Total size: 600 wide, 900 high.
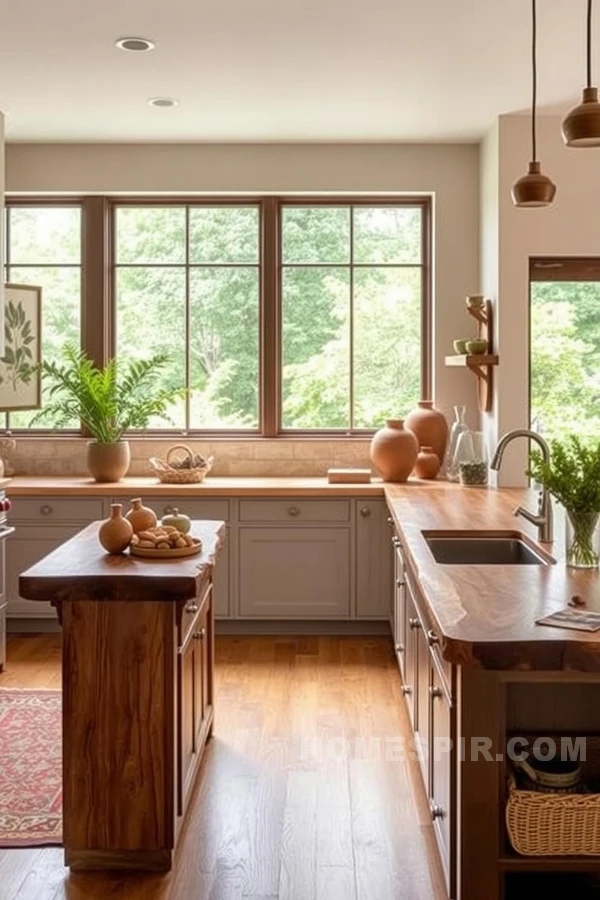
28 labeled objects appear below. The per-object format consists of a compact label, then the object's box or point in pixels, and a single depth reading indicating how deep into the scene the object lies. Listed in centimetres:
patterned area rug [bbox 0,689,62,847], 323
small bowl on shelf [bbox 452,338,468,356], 564
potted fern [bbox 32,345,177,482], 579
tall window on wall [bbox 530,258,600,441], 562
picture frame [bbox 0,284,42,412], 565
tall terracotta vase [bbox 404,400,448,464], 591
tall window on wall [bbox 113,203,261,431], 627
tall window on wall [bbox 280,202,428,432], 625
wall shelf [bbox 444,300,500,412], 556
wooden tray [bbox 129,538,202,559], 316
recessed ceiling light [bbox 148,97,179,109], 510
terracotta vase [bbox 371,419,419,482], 572
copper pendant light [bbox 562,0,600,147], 262
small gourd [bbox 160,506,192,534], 342
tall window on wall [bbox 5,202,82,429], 627
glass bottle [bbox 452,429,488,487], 559
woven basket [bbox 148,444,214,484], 572
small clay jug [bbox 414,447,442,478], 588
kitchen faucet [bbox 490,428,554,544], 350
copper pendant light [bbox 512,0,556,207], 337
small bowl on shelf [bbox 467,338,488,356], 558
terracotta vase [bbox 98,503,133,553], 320
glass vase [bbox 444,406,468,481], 579
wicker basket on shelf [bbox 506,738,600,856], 236
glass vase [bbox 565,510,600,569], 302
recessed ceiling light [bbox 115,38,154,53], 424
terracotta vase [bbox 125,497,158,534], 335
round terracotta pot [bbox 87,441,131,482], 581
